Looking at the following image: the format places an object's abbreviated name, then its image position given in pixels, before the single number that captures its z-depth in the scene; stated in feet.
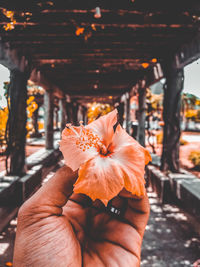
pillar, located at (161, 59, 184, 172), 15.11
